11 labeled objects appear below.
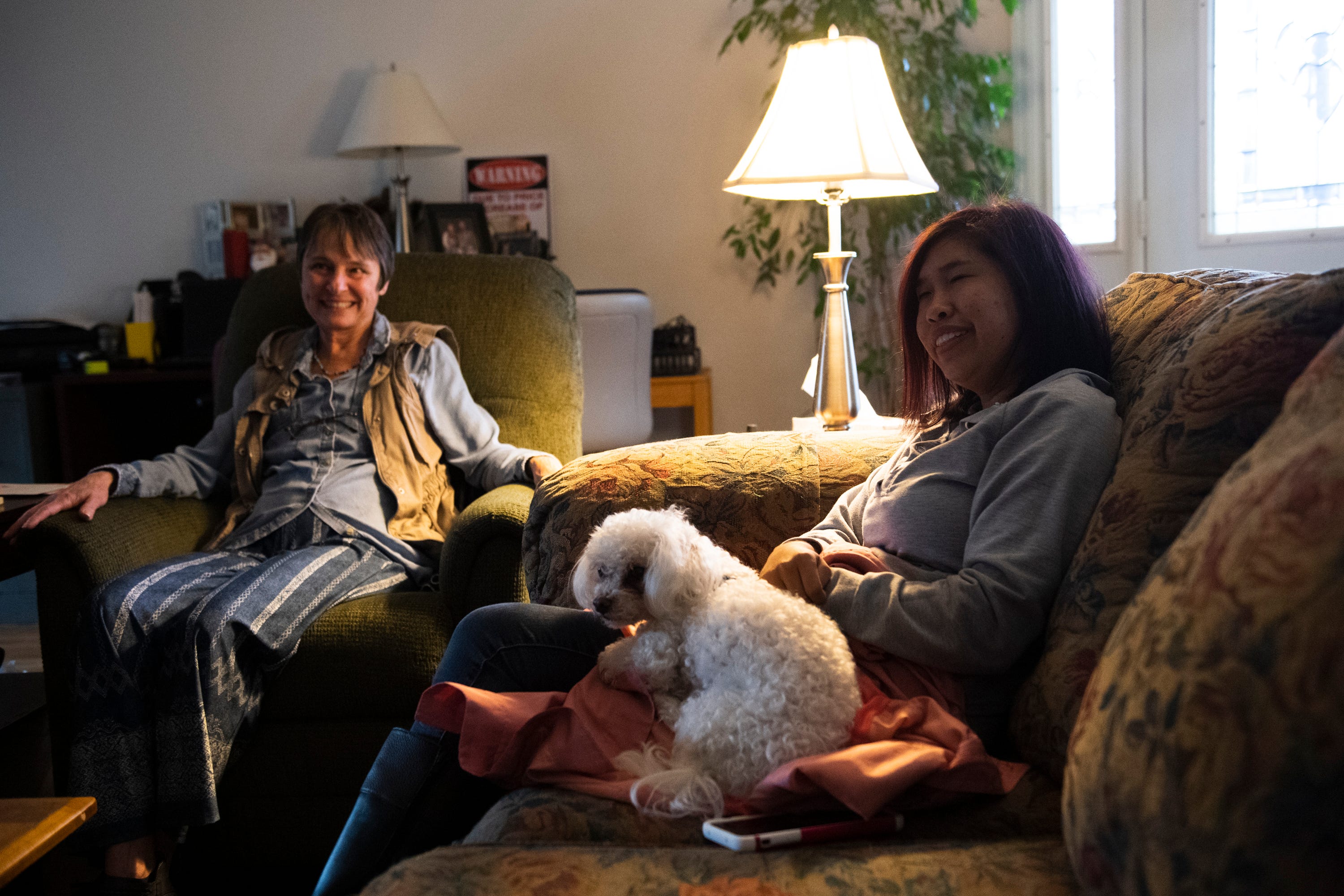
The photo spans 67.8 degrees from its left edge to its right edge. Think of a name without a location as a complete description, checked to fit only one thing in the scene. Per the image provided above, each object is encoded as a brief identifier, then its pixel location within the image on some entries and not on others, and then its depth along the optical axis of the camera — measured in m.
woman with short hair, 1.49
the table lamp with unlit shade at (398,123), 3.40
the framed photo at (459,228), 3.55
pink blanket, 0.87
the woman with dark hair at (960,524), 1.03
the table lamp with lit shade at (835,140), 1.83
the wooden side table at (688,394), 3.38
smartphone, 0.83
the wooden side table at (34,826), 0.95
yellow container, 3.61
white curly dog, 0.94
